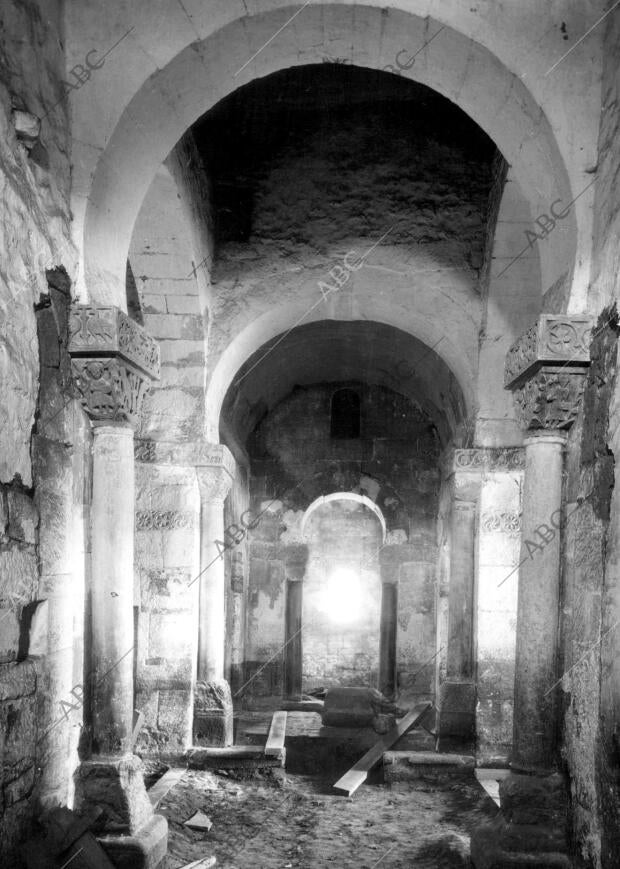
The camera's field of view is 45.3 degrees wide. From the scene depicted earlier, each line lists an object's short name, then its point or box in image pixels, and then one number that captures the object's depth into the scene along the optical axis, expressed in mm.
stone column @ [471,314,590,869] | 3908
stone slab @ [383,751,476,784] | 6578
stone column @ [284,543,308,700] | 11469
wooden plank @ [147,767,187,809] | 5625
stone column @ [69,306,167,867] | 3953
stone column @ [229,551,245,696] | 10844
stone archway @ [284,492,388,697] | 15109
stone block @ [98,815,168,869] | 3861
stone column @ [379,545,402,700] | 11344
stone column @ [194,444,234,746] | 7078
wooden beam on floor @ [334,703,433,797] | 6352
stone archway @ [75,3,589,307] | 4059
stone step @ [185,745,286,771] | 6609
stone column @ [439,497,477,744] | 7402
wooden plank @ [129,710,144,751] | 6656
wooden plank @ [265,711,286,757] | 6922
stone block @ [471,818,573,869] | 3789
